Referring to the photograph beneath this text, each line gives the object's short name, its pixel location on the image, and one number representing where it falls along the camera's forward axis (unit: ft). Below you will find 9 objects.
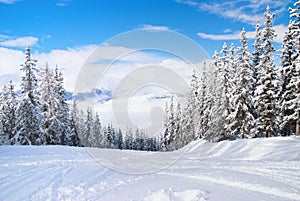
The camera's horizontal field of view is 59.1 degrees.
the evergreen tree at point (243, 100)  109.50
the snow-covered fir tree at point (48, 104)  107.65
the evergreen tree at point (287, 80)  97.35
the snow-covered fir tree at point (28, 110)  96.99
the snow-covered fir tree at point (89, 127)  176.40
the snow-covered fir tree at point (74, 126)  146.61
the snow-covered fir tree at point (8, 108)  127.58
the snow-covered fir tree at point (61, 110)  114.32
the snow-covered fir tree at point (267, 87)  99.40
